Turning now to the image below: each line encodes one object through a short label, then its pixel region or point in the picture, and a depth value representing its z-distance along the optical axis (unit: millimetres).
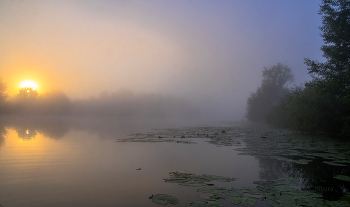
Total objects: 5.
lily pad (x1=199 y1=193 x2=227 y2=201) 3711
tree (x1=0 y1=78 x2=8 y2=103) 48781
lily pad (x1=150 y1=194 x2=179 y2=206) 3617
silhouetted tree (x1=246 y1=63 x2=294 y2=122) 47875
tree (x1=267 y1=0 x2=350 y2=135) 14531
